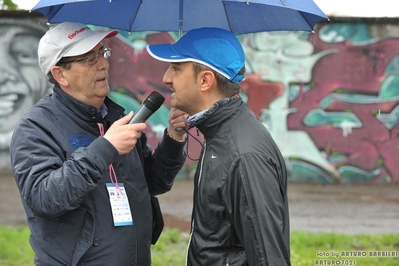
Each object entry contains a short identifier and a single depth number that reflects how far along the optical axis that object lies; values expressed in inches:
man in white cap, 224.8
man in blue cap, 209.9
